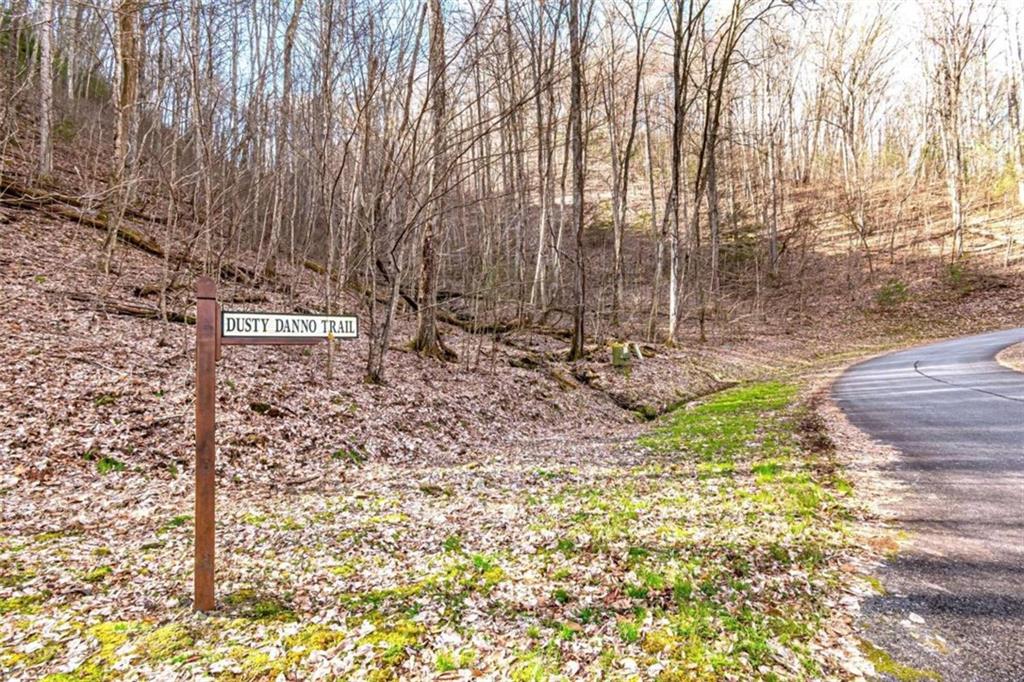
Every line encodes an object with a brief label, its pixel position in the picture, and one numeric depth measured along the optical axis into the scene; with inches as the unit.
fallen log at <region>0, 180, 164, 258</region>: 524.0
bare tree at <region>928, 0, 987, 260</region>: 1094.4
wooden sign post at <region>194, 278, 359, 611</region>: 137.8
